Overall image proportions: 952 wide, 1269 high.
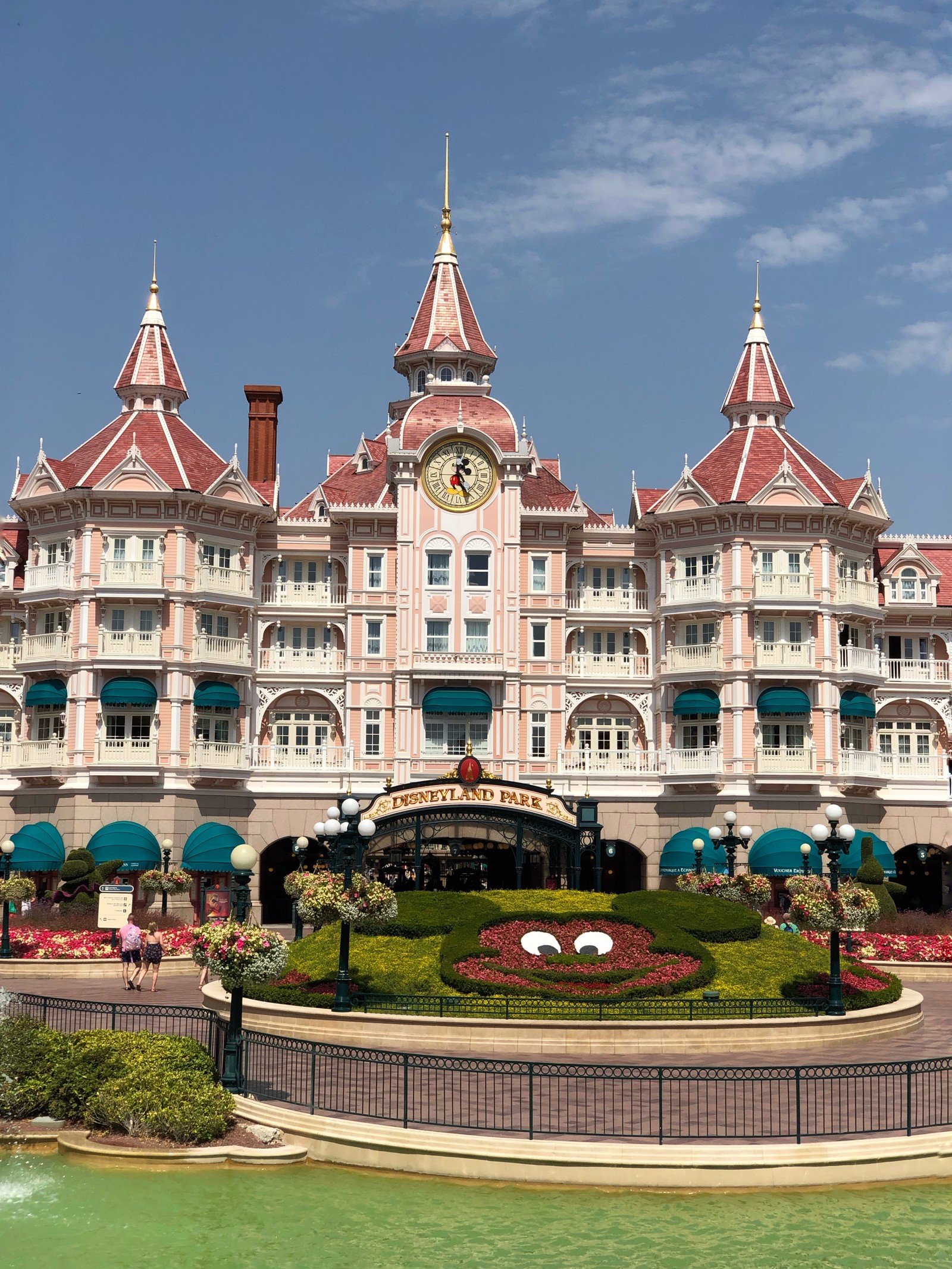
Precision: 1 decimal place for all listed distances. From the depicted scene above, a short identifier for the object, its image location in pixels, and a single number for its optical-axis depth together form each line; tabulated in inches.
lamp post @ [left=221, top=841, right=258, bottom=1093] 922.7
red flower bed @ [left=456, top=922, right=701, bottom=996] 1249.4
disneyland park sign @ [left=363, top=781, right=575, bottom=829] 1908.2
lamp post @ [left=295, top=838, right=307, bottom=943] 1699.1
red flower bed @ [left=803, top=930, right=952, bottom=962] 1692.9
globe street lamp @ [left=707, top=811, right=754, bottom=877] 1595.7
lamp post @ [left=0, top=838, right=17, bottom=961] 1584.6
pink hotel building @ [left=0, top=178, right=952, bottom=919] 2235.5
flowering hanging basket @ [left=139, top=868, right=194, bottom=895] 1914.4
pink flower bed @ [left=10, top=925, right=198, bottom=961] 1624.0
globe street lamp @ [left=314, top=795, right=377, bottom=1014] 1163.9
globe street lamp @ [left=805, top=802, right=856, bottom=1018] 1206.9
